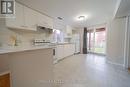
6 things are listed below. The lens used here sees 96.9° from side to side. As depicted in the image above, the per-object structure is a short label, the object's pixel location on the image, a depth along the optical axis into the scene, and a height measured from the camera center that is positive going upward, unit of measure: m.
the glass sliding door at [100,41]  4.18 +0.13
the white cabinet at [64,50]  2.98 -0.47
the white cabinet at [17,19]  1.50 +0.64
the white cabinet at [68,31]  3.84 +0.76
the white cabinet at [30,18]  1.82 +0.79
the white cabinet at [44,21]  2.19 +0.89
